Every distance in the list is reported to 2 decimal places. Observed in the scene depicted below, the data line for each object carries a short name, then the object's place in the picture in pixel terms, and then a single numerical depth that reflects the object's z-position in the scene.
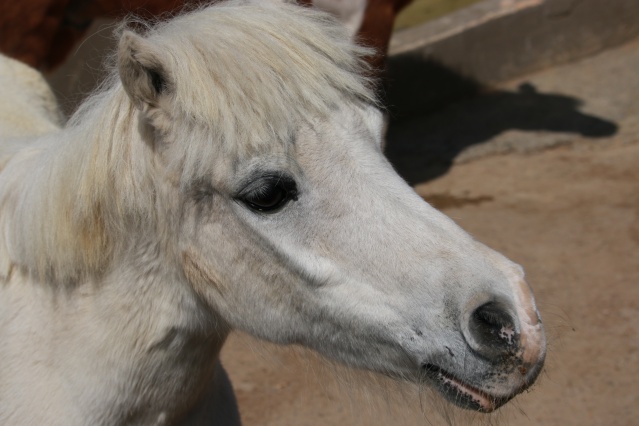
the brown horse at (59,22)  2.72
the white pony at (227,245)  1.30
